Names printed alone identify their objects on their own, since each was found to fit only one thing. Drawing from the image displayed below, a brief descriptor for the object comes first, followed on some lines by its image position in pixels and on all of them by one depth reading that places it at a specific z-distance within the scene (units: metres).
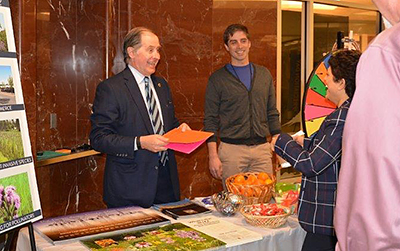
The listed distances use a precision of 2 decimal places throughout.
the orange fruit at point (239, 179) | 2.80
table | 2.16
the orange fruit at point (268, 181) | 2.78
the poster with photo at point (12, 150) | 1.94
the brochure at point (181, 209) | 2.63
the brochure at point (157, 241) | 2.13
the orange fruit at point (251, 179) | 2.79
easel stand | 2.00
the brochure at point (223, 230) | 2.26
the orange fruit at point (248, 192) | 2.73
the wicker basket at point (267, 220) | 2.41
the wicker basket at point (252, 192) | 2.73
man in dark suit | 2.92
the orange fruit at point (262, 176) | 2.84
